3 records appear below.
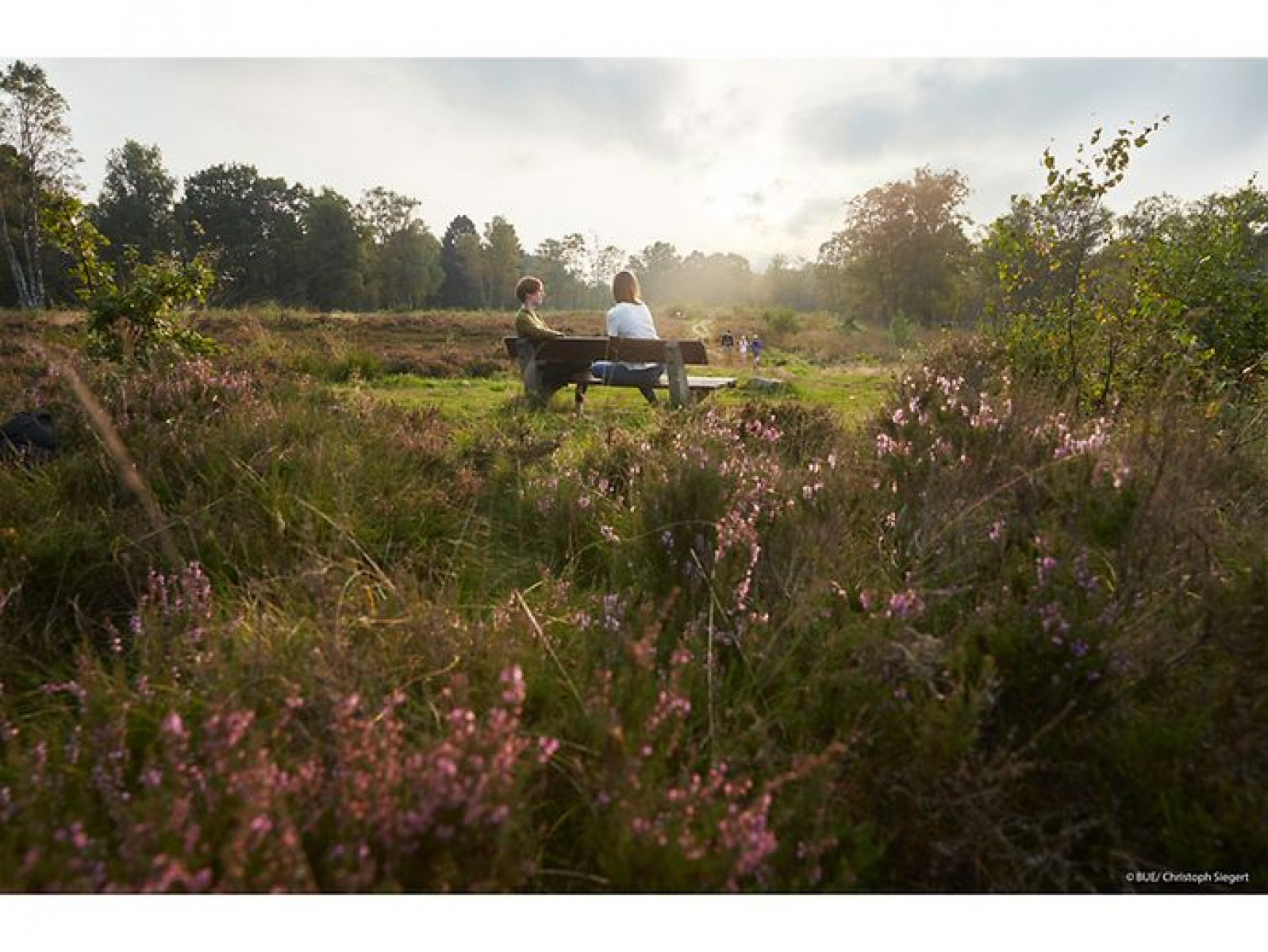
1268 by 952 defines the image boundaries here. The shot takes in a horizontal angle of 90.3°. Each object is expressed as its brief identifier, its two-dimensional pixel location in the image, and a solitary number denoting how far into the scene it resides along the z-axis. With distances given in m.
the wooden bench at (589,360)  6.47
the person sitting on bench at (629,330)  7.21
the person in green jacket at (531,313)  7.16
